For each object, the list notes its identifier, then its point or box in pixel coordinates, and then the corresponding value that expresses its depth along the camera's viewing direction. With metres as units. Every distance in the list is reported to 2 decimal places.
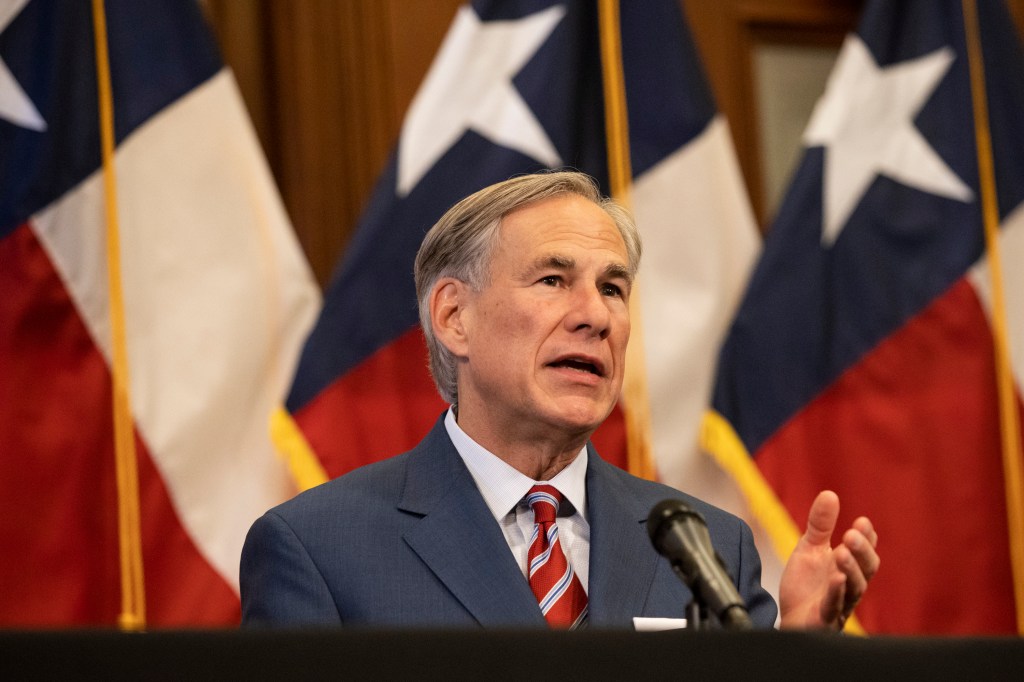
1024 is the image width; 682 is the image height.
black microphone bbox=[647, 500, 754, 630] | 2.60
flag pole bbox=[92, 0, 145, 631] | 5.50
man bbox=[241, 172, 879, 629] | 3.65
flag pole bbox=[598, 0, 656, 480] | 6.32
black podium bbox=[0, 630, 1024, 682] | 1.80
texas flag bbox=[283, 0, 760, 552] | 5.99
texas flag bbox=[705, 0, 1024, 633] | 6.48
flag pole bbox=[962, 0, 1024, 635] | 6.70
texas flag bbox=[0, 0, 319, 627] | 5.51
